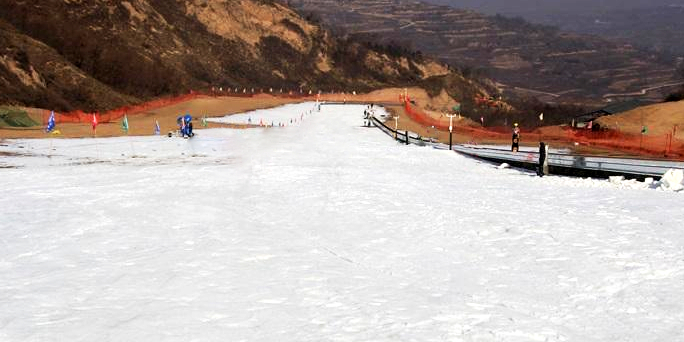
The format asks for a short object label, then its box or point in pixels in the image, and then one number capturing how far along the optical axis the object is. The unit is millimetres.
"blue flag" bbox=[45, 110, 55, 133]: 38062
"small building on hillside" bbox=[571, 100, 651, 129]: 74950
